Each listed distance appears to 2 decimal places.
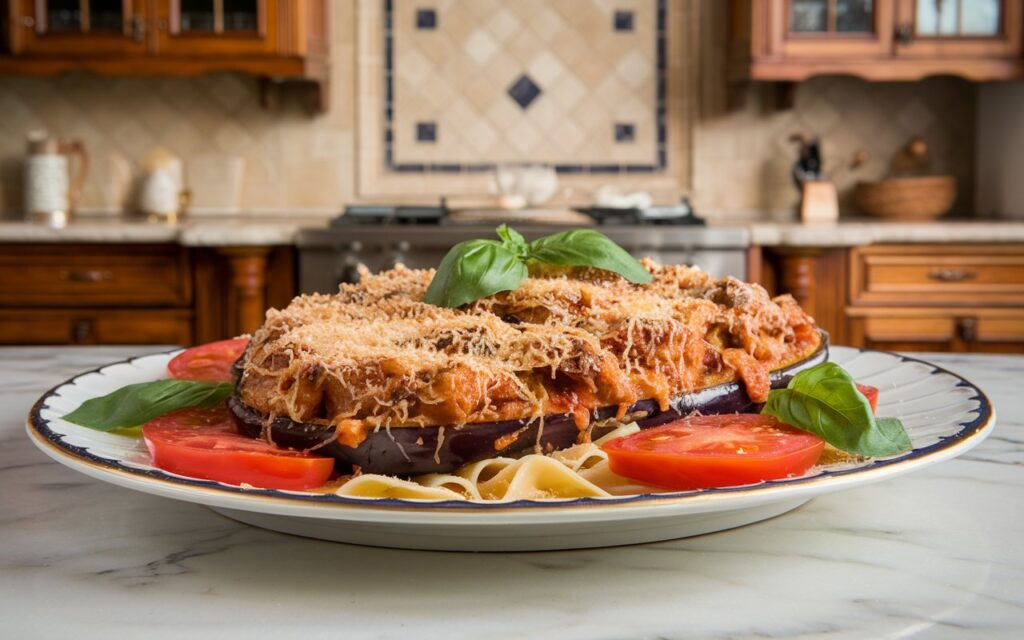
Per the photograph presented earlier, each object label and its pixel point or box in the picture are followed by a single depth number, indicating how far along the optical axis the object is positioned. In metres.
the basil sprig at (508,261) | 0.99
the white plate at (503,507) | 0.67
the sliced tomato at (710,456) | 0.76
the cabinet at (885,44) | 3.71
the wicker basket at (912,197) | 3.96
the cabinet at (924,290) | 3.48
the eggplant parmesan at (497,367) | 0.80
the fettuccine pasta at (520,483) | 0.77
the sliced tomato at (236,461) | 0.79
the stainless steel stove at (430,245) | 3.33
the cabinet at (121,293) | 3.50
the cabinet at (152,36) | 3.68
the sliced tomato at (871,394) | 0.97
